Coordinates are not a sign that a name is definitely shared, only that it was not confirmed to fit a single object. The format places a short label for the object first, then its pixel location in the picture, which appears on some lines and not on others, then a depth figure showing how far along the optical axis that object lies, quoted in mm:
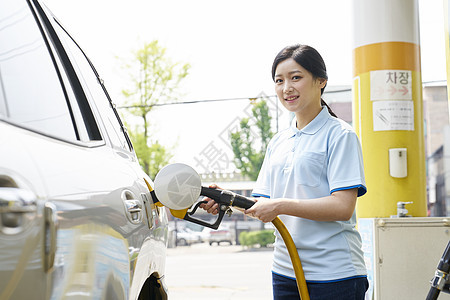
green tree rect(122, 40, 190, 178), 17047
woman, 1937
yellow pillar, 4625
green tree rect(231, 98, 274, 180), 23297
